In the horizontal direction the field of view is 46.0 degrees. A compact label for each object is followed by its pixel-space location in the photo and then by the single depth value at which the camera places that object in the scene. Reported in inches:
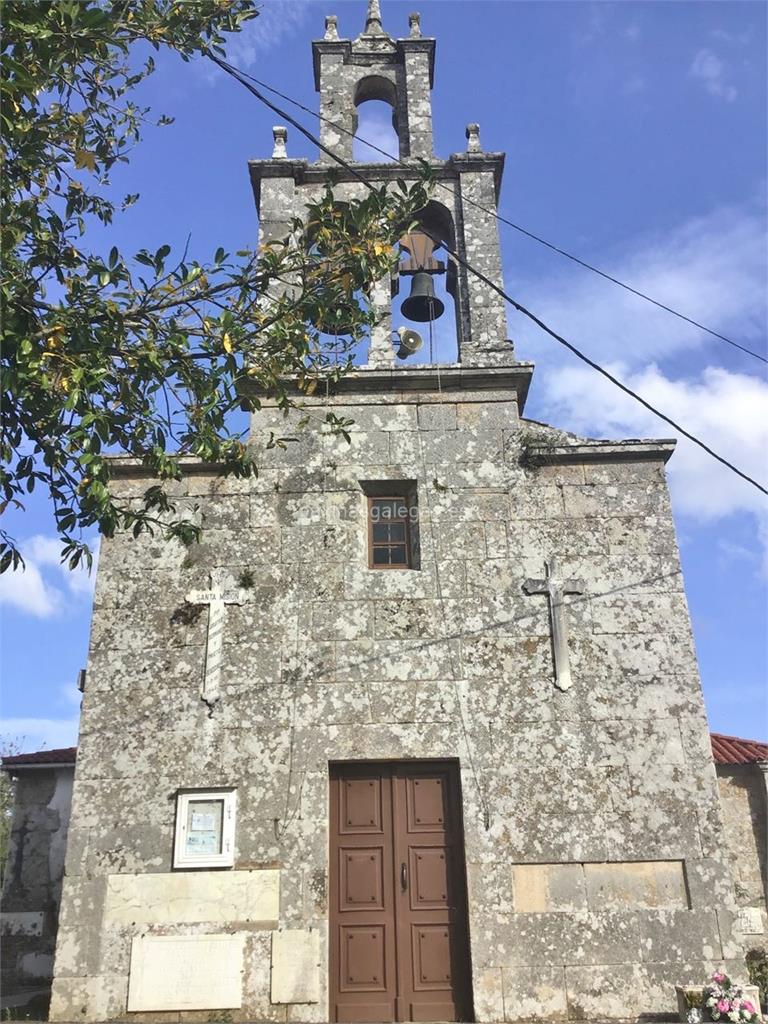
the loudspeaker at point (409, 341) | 356.5
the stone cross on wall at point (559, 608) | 301.3
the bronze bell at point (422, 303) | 367.9
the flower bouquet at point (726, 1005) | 235.0
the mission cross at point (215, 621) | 301.1
